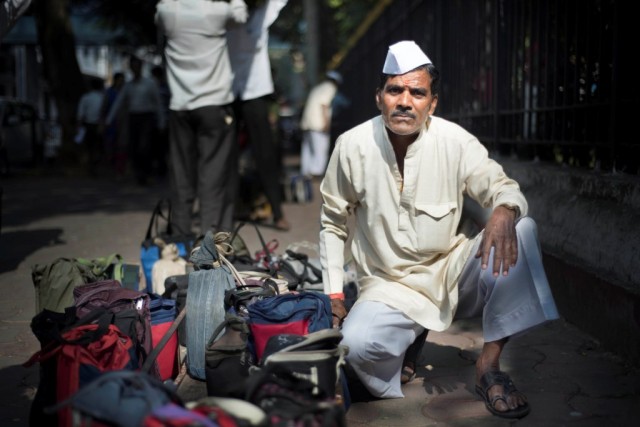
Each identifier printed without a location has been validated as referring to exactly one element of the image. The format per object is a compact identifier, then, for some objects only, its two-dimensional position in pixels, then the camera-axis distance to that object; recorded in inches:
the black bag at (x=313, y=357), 118.4
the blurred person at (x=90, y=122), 697.0
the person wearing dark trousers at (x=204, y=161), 283.4
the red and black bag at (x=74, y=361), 124.7
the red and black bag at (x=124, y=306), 145.3
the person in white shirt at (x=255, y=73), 320.5
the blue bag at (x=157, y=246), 216.4
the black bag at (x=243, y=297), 155.9
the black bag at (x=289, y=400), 99.5
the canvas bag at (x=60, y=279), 180.9
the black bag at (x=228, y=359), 137.7
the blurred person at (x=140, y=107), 553.3
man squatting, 142.1
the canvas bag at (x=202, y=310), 160.2
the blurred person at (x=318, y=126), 566.6
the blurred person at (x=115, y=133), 619.6
